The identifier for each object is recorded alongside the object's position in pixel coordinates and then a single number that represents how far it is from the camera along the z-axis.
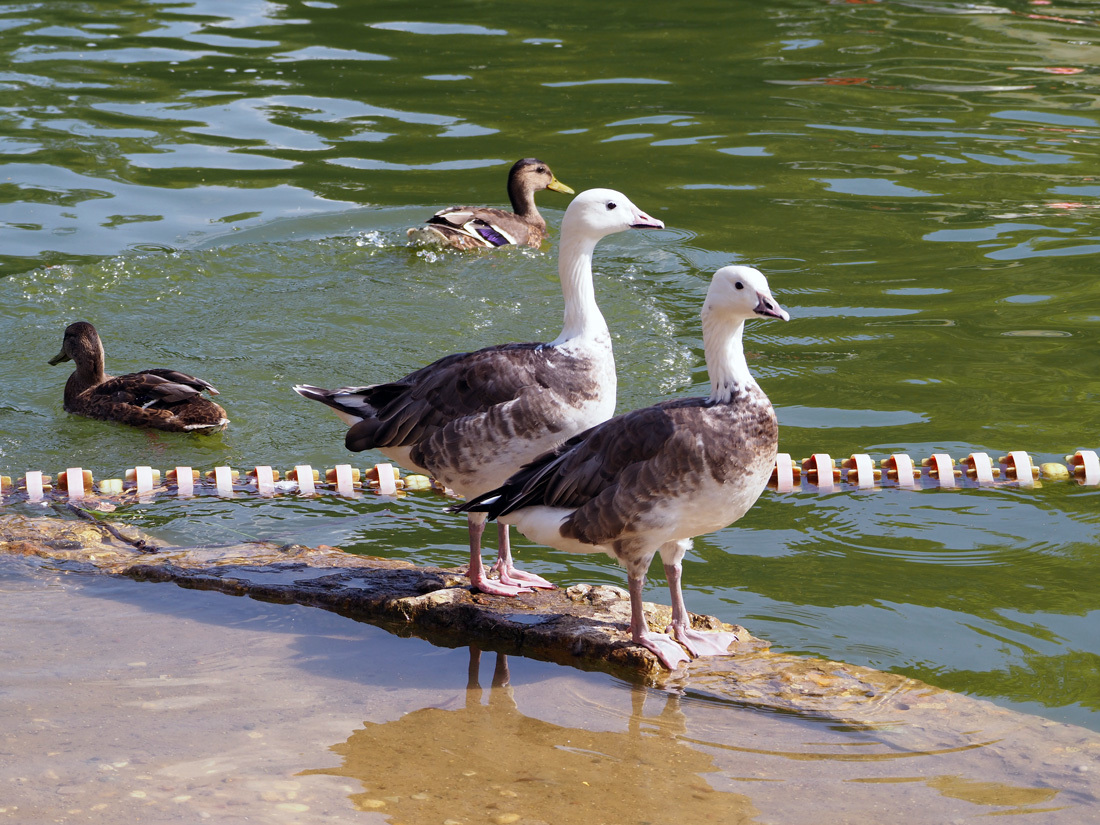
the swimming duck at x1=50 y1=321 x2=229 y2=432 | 19.48
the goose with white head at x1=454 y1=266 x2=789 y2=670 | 11.48
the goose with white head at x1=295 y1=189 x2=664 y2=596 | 13.26
